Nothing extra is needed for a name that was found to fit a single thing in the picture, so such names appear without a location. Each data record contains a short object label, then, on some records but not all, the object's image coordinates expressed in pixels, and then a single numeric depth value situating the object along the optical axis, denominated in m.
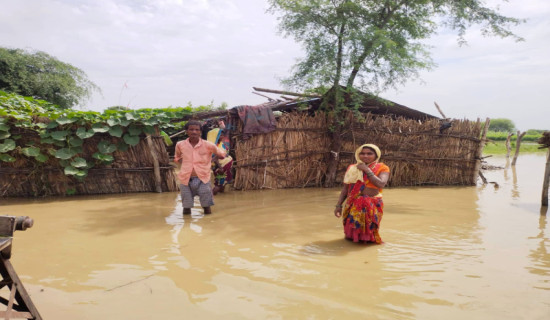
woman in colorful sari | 3.91
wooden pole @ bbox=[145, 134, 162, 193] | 7.57
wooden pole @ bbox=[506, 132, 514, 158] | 20.23
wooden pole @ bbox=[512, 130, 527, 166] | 17.86
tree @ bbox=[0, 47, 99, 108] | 18.62
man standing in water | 5.41
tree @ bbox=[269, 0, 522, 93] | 8.02
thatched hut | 8.19
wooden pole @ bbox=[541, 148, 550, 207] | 6.20
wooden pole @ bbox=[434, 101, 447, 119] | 9.64
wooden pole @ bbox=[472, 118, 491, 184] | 9.45
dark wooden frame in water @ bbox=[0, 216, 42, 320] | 1.78
